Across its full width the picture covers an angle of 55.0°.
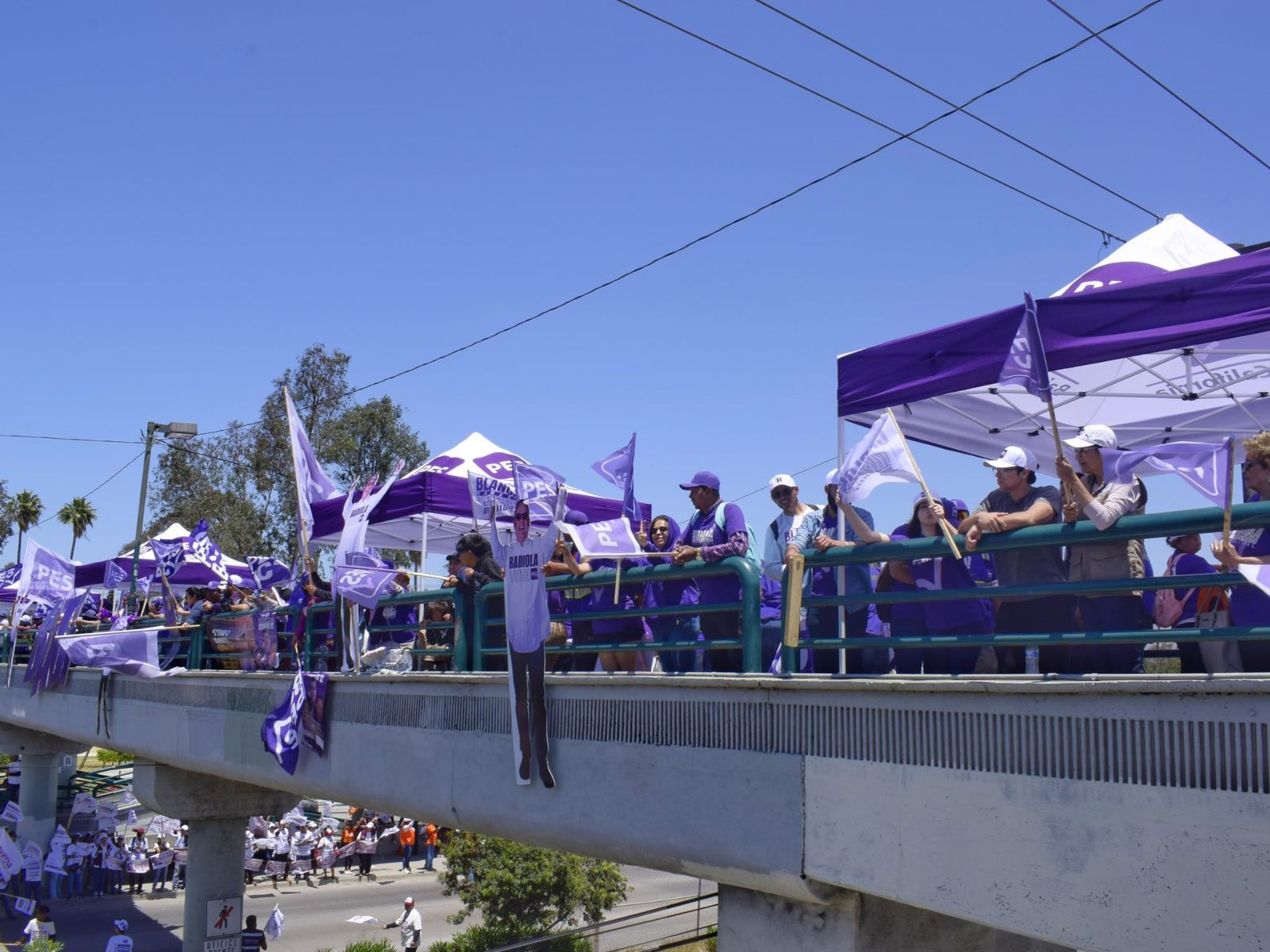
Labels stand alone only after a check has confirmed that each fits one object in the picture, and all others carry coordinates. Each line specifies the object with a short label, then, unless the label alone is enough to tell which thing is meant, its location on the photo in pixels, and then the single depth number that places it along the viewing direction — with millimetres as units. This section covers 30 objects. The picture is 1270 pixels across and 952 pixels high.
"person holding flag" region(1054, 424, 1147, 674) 5500
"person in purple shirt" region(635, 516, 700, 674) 8289
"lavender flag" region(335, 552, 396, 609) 10875
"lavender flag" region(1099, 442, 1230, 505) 5188
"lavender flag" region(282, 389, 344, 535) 12492
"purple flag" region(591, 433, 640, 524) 9156
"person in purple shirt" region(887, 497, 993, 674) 6312
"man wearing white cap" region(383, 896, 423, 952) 21828
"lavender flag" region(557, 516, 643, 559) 8281
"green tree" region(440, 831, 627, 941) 21531
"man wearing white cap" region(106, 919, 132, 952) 18906
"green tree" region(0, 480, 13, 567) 68750
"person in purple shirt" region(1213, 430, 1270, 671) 5025
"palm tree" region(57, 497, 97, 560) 72375
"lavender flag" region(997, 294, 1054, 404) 6578
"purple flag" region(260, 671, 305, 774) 11664
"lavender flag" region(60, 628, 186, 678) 16422
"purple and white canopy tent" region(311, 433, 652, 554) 13906
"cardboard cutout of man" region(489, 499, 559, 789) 8438
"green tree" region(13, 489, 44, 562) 71500
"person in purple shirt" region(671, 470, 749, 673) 7676
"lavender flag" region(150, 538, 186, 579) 19797
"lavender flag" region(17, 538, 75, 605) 21375
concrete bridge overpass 4887
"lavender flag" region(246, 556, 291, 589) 17047
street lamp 27094
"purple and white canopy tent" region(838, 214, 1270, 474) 6414
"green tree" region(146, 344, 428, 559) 40219
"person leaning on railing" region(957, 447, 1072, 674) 5973
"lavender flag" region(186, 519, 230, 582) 19047
